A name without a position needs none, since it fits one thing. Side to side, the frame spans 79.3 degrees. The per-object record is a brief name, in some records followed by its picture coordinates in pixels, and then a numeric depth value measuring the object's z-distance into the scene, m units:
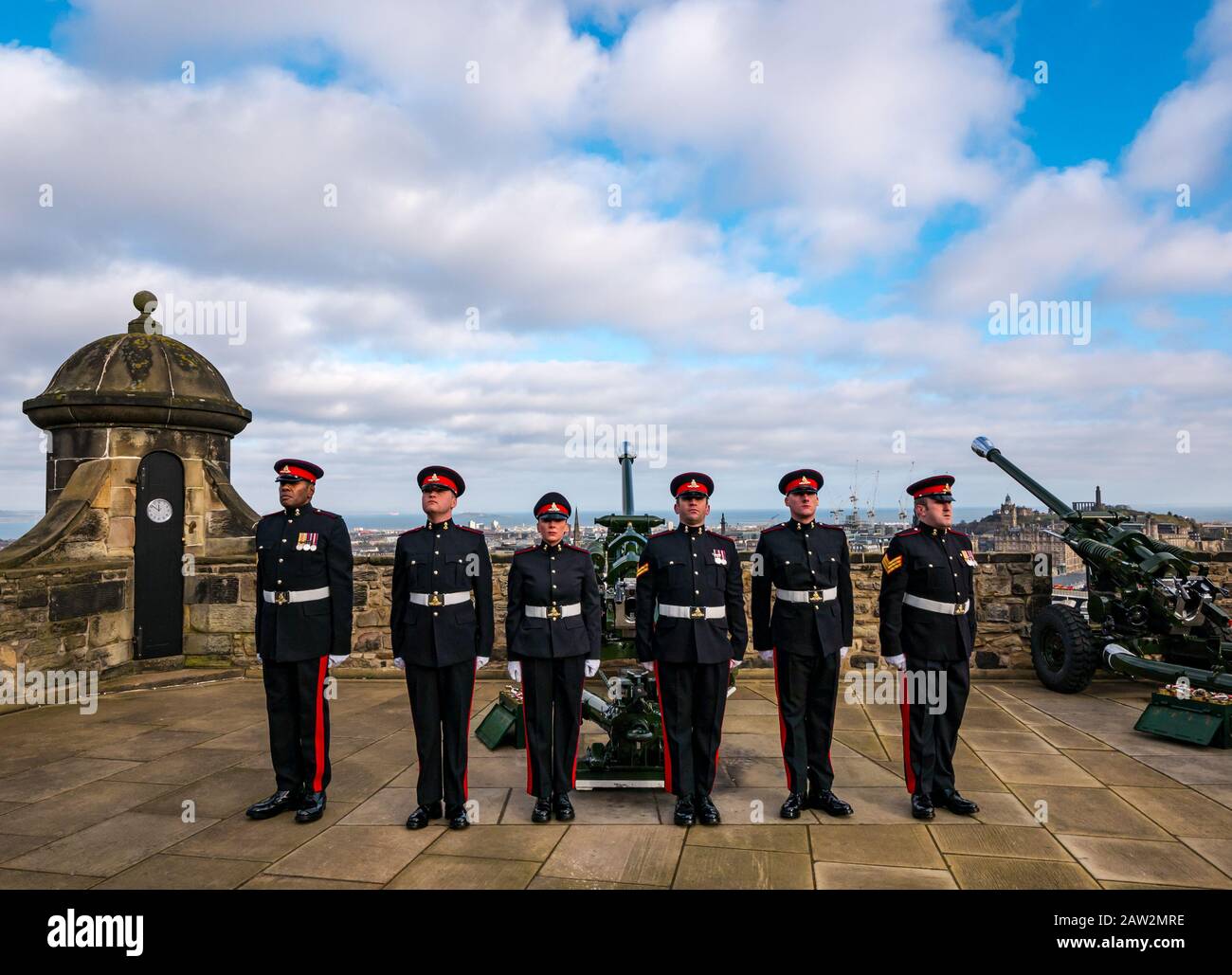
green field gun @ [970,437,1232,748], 5.73
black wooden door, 7.29
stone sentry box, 6.42
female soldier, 4.14
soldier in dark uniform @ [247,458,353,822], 4.12
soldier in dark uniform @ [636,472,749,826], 4.10
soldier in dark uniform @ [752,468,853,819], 4.20
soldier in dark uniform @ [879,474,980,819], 4.18
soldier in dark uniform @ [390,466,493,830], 4.01
